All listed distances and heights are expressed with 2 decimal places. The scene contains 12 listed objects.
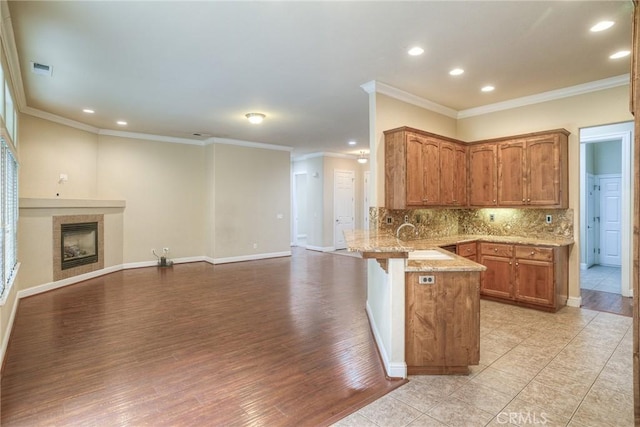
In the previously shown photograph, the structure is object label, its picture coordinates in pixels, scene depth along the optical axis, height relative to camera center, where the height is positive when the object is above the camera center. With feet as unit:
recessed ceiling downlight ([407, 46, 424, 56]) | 10.73 +5.44
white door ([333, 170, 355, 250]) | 32.86 +0.93
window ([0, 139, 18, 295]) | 9.70 -0.01
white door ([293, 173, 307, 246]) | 36.64 +1.02
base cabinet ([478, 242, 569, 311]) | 13.69 -2.74
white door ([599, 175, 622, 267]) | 22.72 -0.51
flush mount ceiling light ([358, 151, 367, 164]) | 31.04 +5.26
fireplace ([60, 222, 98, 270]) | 19.07 -1.92
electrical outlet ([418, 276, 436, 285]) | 8.94 -1.85
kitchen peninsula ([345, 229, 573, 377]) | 8.88 -2.84
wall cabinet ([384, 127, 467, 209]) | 13.57 +1.95
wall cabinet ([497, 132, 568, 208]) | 14.28 +1.92
